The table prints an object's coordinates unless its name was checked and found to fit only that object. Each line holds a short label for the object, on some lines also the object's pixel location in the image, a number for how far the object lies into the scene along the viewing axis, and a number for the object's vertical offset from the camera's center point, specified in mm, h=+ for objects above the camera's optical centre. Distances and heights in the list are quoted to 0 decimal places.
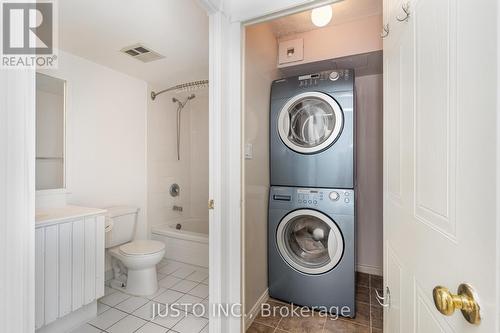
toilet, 1961 -801
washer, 1697 -688
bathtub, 2469 -905
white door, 354 +15
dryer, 1717 +294
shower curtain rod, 2535 +950
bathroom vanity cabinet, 1368 -646
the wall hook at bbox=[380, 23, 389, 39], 1003 +625
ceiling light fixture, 1464 +1005
